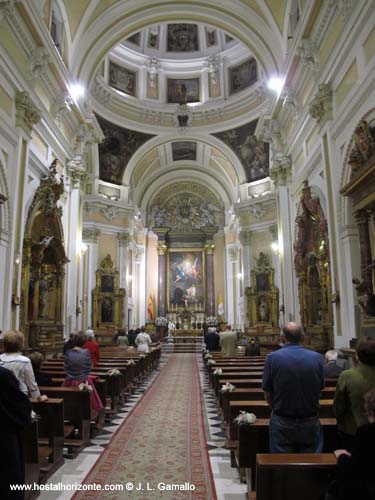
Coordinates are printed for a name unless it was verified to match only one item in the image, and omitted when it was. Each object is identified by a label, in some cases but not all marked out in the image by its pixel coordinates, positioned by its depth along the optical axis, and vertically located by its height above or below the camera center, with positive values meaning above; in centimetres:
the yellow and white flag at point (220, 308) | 2584 +40
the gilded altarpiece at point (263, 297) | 1908 +79
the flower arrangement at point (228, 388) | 512 -89
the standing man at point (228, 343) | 1025 -70
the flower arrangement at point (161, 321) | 2534 -34
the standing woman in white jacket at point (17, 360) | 334 -34
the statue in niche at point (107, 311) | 1989 +25
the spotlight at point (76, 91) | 1198 +666
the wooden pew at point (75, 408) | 496 -107
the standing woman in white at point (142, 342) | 1203 -78
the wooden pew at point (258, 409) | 429 -97
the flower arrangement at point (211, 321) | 2511 -38
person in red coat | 706 -54
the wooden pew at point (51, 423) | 414 -103
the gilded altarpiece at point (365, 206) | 670 +178
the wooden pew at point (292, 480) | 229 -90
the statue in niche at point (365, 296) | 671 +25
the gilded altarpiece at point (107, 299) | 1962 +81
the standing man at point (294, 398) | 294 -60
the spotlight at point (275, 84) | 1228 +688
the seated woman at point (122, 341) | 1437 -85
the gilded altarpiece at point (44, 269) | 972 +122
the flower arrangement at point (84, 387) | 497 -83
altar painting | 2739 +243
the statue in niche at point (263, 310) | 1919 +17
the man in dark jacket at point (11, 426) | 229 -60
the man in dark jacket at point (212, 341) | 1305 -81
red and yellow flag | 2600 +41
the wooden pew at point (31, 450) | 350 -109
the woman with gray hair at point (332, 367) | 566 -73
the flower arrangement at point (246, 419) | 338 -83
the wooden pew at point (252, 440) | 339 -102
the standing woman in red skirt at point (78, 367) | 537 -63
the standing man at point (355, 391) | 282 -53
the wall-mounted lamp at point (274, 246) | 1804 +298
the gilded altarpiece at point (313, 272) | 959 +103
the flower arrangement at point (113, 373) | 648 -87
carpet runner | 368 -153
